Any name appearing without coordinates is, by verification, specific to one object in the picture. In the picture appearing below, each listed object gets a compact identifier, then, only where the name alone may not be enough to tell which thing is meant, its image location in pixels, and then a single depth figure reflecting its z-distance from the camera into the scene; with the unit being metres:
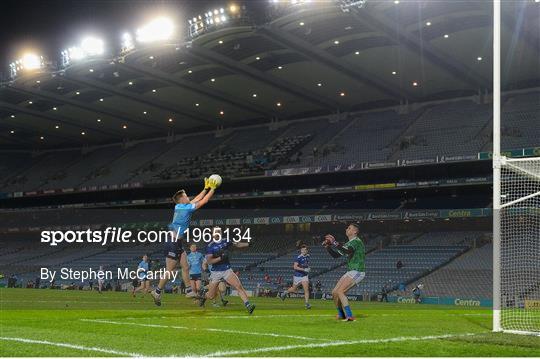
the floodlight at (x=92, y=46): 43.78
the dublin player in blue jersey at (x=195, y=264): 19.64
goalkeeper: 13.08
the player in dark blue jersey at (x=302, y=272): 21.98
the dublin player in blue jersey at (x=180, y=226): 13.99
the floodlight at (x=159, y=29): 39.66
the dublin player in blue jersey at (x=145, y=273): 25.00
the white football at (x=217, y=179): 13.42
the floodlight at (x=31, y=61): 46.84
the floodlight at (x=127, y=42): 41.83
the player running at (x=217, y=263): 16.23
